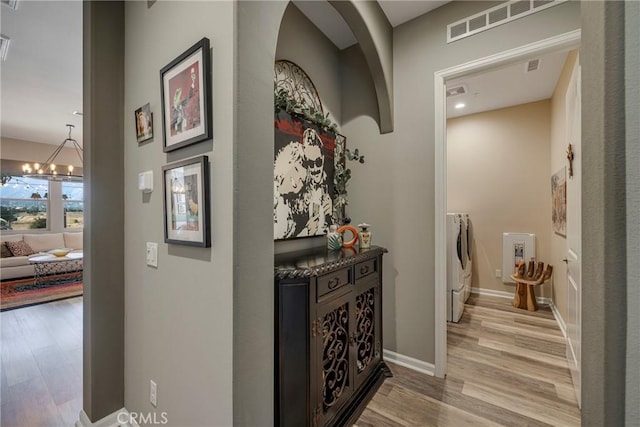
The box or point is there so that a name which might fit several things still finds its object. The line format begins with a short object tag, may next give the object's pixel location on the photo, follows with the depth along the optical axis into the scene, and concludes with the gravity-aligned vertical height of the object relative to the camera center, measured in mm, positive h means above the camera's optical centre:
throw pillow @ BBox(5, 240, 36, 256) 5223 -705
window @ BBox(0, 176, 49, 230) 5770 +231
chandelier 5027 +852
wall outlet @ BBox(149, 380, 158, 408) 1418 -980
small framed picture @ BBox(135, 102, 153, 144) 1451 +502
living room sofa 4961 -727
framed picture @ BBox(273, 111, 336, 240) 1931 +278
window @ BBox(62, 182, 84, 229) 6570 +250
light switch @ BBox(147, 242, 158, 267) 1425 -227
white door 1919 -215
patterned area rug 4039 -1346
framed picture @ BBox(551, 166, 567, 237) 2836 +107
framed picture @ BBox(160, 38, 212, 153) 1085 +520
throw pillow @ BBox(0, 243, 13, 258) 5188 -761
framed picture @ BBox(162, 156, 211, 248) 1094 +47
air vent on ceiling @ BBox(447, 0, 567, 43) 1836 +1436
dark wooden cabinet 1320 -731
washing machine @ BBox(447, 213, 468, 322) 3184 -738
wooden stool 3611 -961
